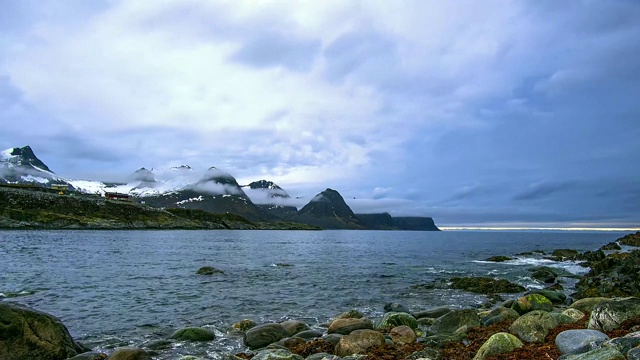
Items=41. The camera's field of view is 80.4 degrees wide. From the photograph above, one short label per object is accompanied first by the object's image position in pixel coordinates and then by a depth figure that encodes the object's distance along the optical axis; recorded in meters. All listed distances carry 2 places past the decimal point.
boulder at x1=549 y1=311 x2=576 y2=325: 15.14
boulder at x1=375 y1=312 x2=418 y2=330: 18.50
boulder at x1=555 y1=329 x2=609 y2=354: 10.23
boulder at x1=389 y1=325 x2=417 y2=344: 15.95
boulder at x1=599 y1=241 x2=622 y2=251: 85.51
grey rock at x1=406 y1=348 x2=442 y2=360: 12.18
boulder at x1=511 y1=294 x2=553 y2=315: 20.31
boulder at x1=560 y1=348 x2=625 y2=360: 7.64
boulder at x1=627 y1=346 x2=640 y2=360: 7.37
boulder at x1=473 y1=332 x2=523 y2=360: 11.86
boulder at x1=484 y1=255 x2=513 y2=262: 63.55
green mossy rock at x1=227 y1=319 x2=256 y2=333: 19.16
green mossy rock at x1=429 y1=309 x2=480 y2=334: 17.66
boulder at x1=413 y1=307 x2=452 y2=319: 21.95
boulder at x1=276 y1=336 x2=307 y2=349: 15.96
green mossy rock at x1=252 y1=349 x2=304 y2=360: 12.41
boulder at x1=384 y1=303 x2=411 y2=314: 23.83
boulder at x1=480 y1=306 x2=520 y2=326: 18.06
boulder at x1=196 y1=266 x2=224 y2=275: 40.38
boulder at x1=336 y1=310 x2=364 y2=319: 20.96
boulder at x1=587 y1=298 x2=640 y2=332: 12.78
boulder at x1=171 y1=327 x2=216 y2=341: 17.26
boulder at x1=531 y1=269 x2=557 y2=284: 39.42
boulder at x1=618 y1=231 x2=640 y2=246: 105.22
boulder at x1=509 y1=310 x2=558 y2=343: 13.69
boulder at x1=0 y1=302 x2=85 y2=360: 13.02
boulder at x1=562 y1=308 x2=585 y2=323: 15.59
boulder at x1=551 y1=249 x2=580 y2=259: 71.34
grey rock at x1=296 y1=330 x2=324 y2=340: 17.56
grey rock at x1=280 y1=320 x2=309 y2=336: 18.34
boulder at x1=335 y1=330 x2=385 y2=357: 14.36
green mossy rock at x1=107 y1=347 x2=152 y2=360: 13.39
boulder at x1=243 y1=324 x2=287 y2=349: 16.56
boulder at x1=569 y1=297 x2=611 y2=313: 18.55
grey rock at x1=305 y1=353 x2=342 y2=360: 12.60
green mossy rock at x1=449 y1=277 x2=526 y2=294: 32.66
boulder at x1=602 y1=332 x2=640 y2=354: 8.38
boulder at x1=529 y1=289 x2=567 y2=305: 25.80
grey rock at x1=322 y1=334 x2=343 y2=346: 15.80
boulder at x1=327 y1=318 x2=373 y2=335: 18.08
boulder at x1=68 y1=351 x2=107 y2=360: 13.63
